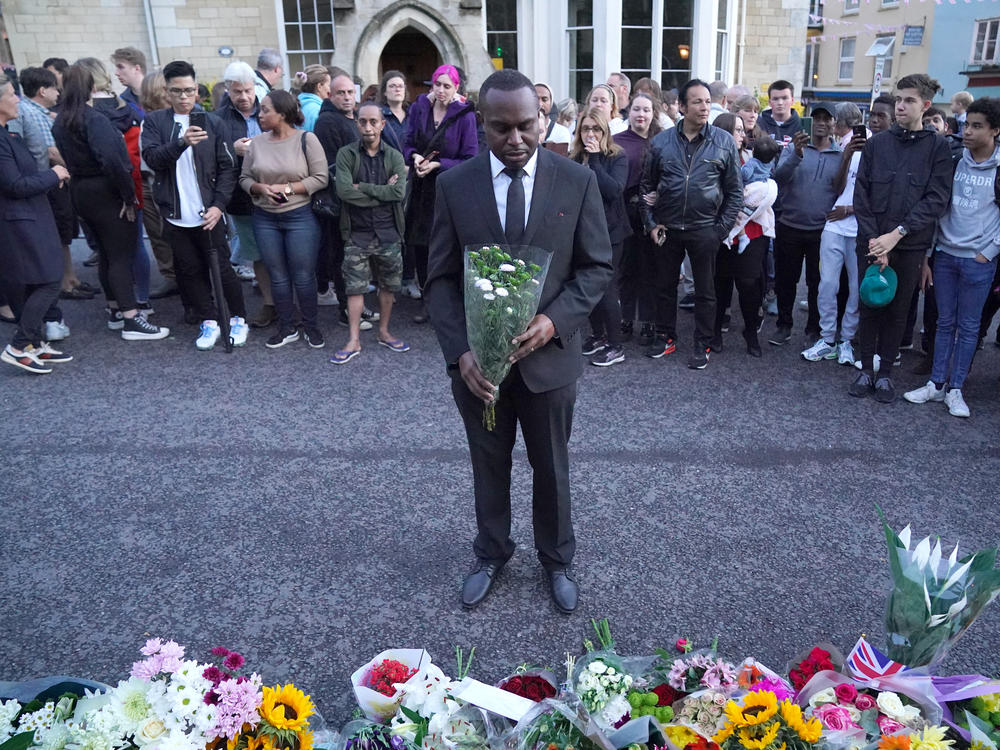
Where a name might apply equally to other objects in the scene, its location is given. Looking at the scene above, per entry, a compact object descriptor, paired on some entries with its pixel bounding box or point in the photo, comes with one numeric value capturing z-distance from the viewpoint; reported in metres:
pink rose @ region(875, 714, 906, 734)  2.16
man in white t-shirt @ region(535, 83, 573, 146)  7.39
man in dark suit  2.80
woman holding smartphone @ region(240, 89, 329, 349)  6.30
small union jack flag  2.37
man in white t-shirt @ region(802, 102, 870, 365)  6.32
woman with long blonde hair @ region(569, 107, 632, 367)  6.03
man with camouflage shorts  6.36
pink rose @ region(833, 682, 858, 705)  2.29
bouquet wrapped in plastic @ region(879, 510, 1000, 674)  2.28
